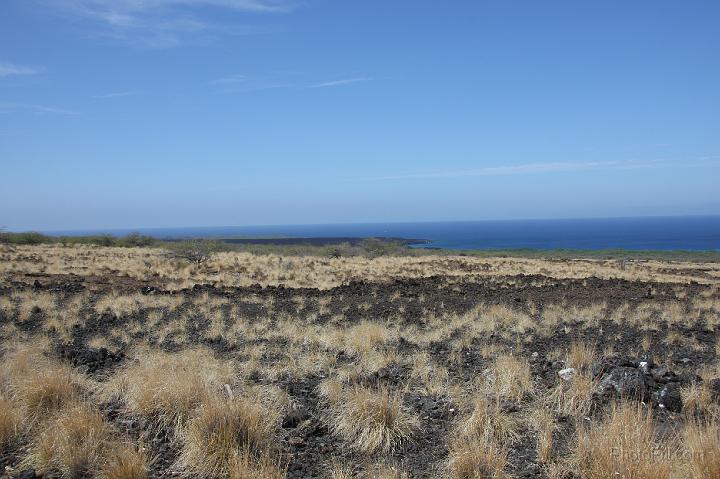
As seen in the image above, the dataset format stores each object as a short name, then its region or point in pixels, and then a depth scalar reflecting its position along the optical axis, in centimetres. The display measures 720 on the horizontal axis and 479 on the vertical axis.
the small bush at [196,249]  3559
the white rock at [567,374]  733
